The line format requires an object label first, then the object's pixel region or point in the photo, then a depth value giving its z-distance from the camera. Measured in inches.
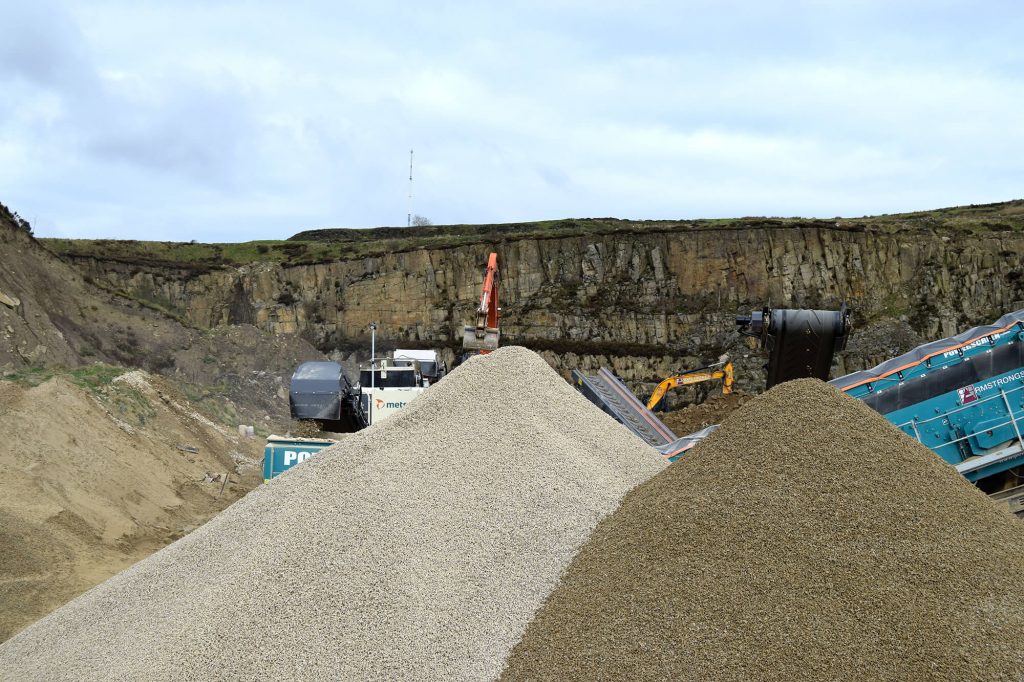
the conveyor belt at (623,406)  554.6
